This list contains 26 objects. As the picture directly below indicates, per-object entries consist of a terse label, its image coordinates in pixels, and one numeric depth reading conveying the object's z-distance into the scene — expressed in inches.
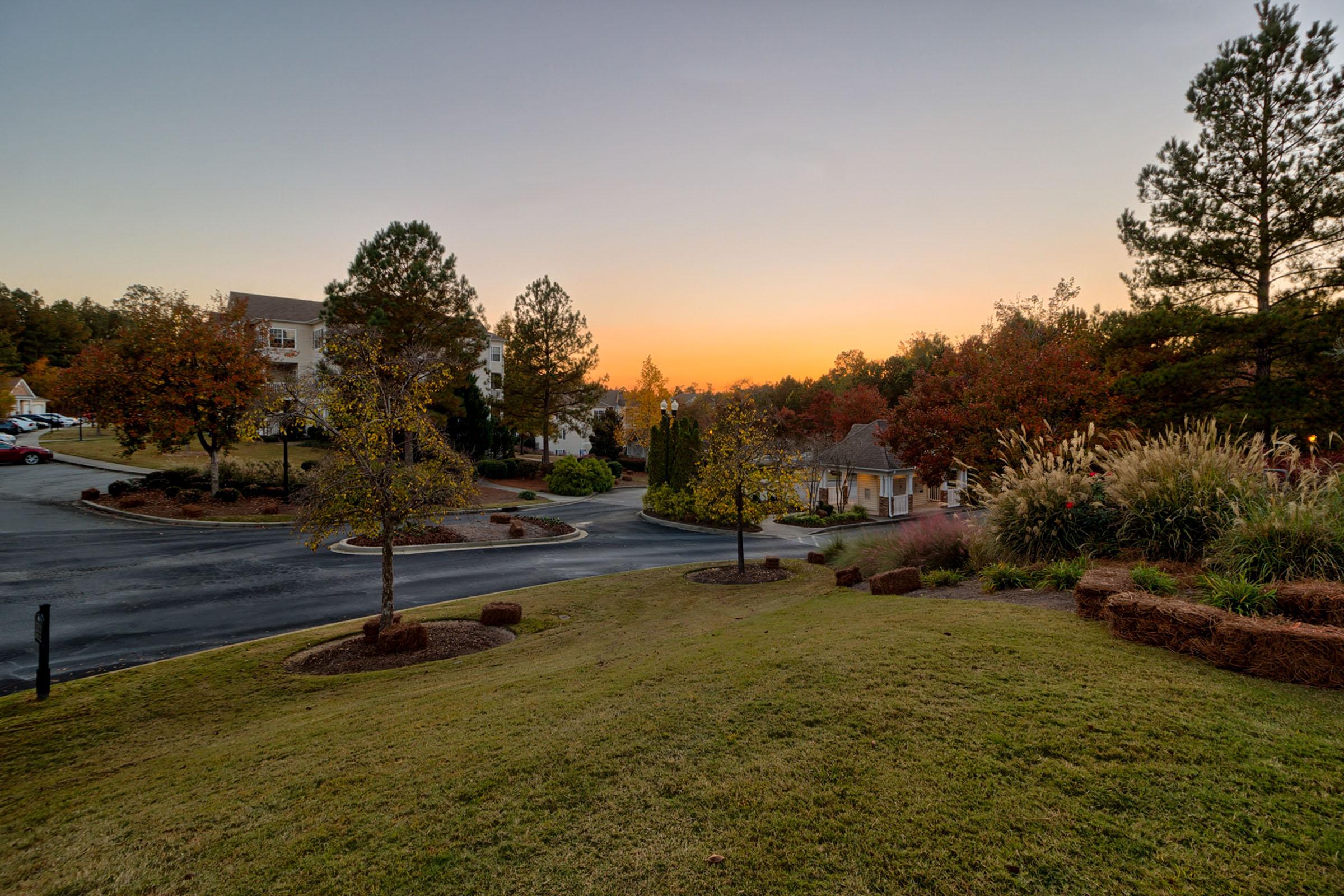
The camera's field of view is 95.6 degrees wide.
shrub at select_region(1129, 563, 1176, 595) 267.7
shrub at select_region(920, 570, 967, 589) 402.3
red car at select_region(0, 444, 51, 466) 1305.4
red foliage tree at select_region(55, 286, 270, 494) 971.9
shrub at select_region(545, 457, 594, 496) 1552.7
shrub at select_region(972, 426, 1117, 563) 382.9
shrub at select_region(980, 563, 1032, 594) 358.3
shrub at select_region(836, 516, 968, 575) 454.6
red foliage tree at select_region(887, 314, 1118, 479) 780.6
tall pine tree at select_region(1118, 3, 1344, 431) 743.1
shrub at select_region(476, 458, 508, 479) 1662.2
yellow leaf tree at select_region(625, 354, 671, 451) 2431.1
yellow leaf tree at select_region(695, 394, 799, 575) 596.7
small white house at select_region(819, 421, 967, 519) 1390.3
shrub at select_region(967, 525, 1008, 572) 407.8
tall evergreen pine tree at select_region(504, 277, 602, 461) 1851.6
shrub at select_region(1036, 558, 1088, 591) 332.5
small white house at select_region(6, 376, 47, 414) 2704.2
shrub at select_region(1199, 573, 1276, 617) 230.2
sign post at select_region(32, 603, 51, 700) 296.8
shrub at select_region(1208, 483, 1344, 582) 254.7
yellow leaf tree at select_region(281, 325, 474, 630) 389.7
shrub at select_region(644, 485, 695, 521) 1190.3
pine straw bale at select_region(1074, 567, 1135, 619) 267.9
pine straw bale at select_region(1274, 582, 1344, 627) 213.9
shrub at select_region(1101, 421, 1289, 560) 326.6
